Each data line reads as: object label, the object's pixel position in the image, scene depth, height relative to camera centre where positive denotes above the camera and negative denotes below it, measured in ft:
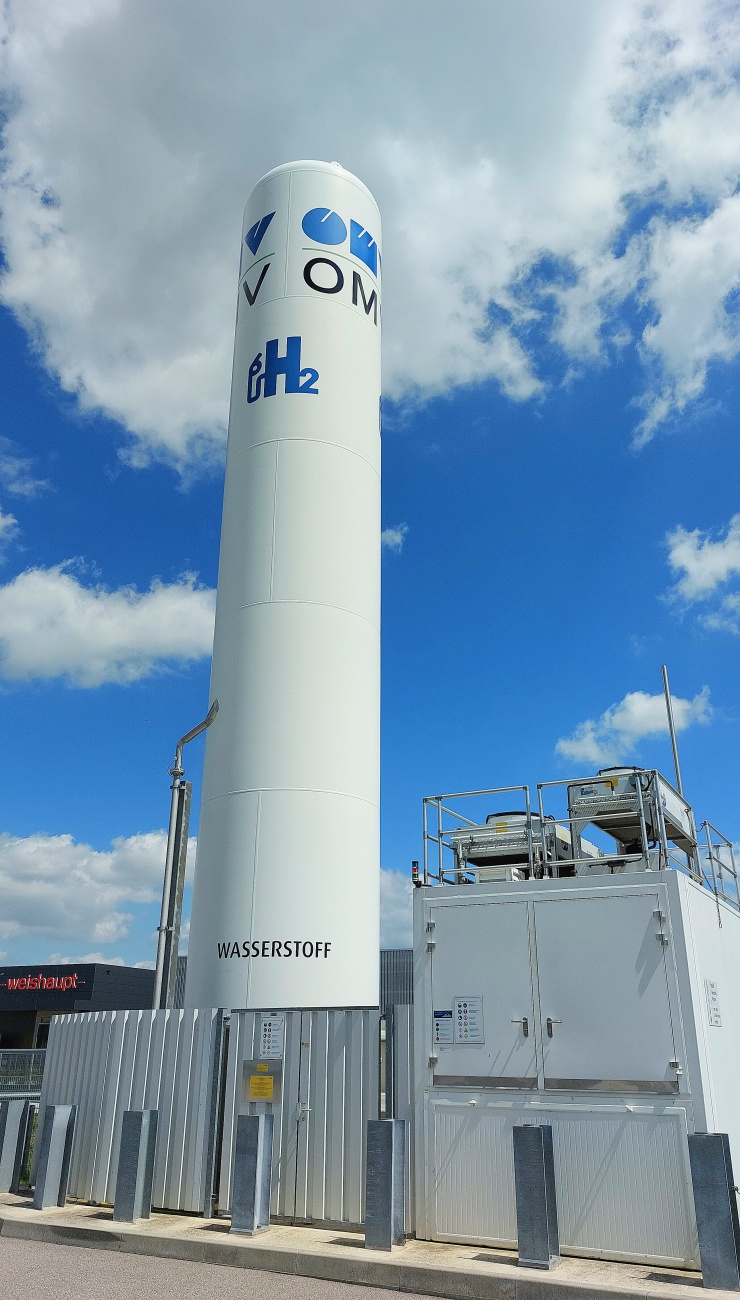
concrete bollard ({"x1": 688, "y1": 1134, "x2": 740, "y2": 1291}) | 25.93 -2.96
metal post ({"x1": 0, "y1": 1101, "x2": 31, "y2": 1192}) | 39.17 -2.34
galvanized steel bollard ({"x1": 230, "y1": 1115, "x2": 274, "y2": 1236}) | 31.19 -2.69
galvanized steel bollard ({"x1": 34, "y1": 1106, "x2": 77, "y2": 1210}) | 35.45 -2.49
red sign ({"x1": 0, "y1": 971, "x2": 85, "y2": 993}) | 147.95 +14.90
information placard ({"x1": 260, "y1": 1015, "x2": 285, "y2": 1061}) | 35.29 +1.74
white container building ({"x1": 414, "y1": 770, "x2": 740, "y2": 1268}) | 29.30 +1.58
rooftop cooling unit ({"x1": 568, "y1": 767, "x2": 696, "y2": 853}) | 35.73 +10.30
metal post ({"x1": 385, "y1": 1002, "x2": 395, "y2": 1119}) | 33.45 +0.88
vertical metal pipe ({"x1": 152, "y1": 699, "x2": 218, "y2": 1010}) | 45.24 +9.07
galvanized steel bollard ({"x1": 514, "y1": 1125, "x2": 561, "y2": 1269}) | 27.71 -2.87
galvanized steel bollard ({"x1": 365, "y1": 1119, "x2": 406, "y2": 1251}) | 29.91 -2.83
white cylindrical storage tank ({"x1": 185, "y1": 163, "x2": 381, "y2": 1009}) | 42.73 +21.31
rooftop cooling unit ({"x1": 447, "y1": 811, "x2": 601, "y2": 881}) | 38.37 +9.39
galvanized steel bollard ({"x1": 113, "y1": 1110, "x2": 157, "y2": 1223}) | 33.12 -2.59
